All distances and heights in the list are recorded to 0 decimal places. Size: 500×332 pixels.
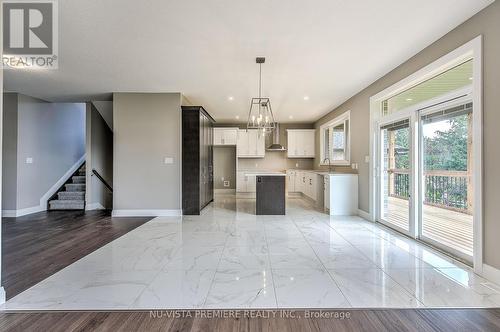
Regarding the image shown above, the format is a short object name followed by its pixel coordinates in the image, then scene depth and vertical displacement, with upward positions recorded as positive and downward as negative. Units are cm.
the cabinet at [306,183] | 679 -55
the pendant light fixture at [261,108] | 378 +163
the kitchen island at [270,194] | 565 -64
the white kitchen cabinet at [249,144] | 900 +82
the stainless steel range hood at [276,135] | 920 +117
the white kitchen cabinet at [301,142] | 910 +90
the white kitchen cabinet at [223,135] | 891 +113
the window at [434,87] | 292 +109
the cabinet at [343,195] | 554 -65
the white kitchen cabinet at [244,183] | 886 -60
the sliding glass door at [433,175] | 304 -13
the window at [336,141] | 630 +75
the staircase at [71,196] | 623 -78
